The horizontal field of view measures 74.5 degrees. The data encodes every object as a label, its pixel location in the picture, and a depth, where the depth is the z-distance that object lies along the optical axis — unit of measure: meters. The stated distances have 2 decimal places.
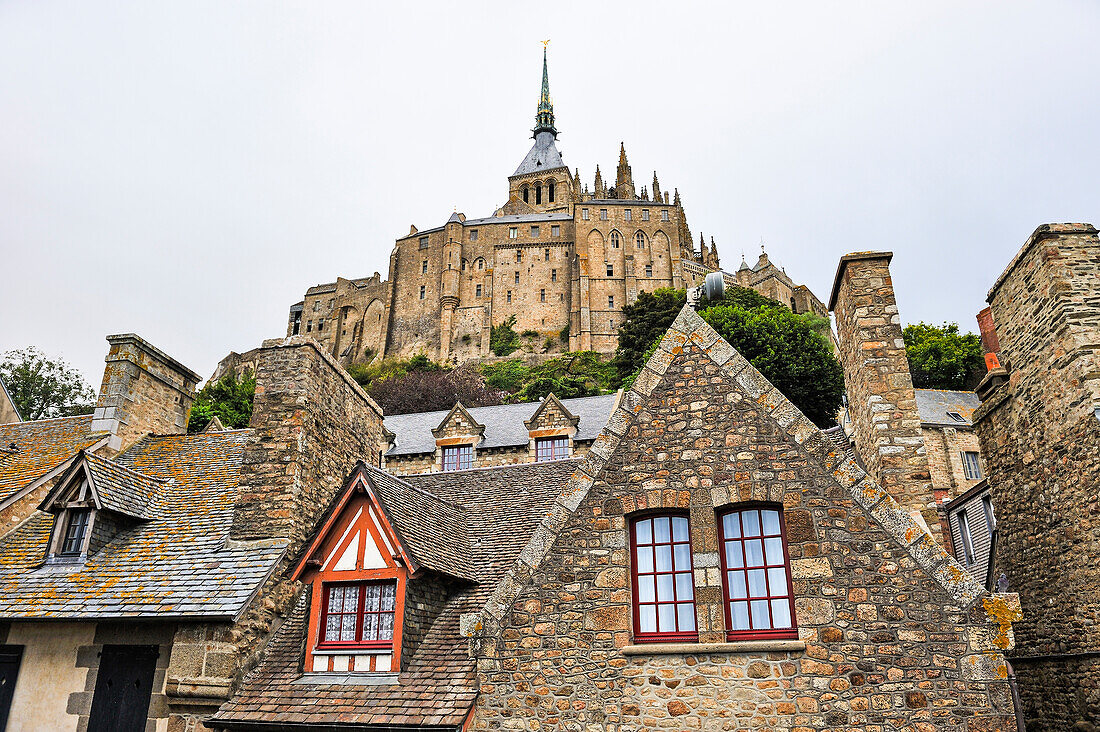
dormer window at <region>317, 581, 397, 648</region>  8.48
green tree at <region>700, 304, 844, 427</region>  36.66
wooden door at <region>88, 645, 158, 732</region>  8.95
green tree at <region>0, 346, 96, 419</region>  43.91
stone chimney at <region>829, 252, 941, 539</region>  7.97
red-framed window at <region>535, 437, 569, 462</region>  24.11
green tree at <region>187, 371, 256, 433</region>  44.06
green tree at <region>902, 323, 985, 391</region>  47.38
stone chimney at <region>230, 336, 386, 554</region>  10.05
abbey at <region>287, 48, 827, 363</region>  86.12
